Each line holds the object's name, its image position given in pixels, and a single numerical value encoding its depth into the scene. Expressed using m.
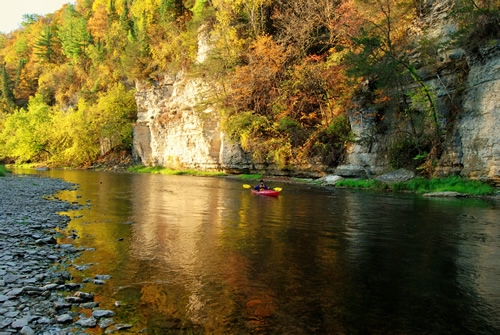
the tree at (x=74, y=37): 83.00
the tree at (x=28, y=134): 69.50
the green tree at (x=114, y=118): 64.44
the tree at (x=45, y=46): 93.44
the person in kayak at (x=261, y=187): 25.41
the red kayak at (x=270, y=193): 24.09
